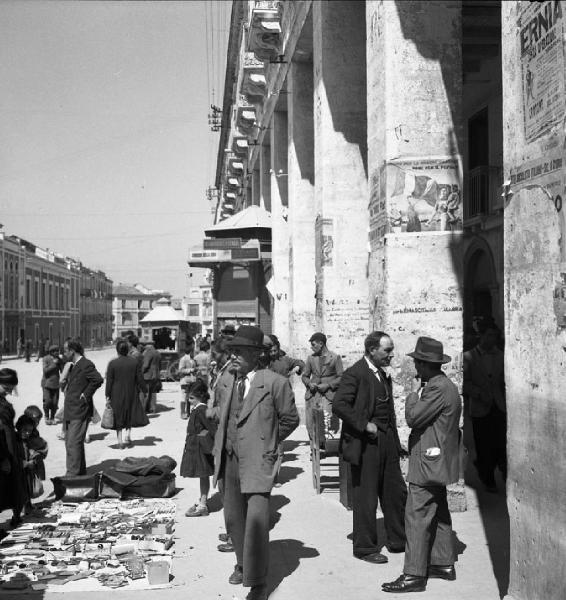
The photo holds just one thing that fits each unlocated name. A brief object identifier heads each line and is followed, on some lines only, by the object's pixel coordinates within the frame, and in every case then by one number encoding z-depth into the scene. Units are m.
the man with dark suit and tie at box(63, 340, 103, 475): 9.24
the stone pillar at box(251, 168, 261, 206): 28.64
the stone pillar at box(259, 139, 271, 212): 25.39
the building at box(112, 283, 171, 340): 149.38
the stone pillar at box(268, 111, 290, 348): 19.83
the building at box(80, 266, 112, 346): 111.00
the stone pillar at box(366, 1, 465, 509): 7.96
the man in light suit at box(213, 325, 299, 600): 5.23
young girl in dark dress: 7.82
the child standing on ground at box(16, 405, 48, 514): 7.78
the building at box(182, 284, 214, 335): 110.88
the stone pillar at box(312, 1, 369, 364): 11.86
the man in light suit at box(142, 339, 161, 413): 17.05
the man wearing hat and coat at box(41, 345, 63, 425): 15.33
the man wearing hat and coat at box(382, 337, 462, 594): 5.29
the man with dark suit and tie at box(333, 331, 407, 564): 6.05
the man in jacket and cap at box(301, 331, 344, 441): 9.69
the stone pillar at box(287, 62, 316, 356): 15.50
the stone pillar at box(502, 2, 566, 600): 4.07
